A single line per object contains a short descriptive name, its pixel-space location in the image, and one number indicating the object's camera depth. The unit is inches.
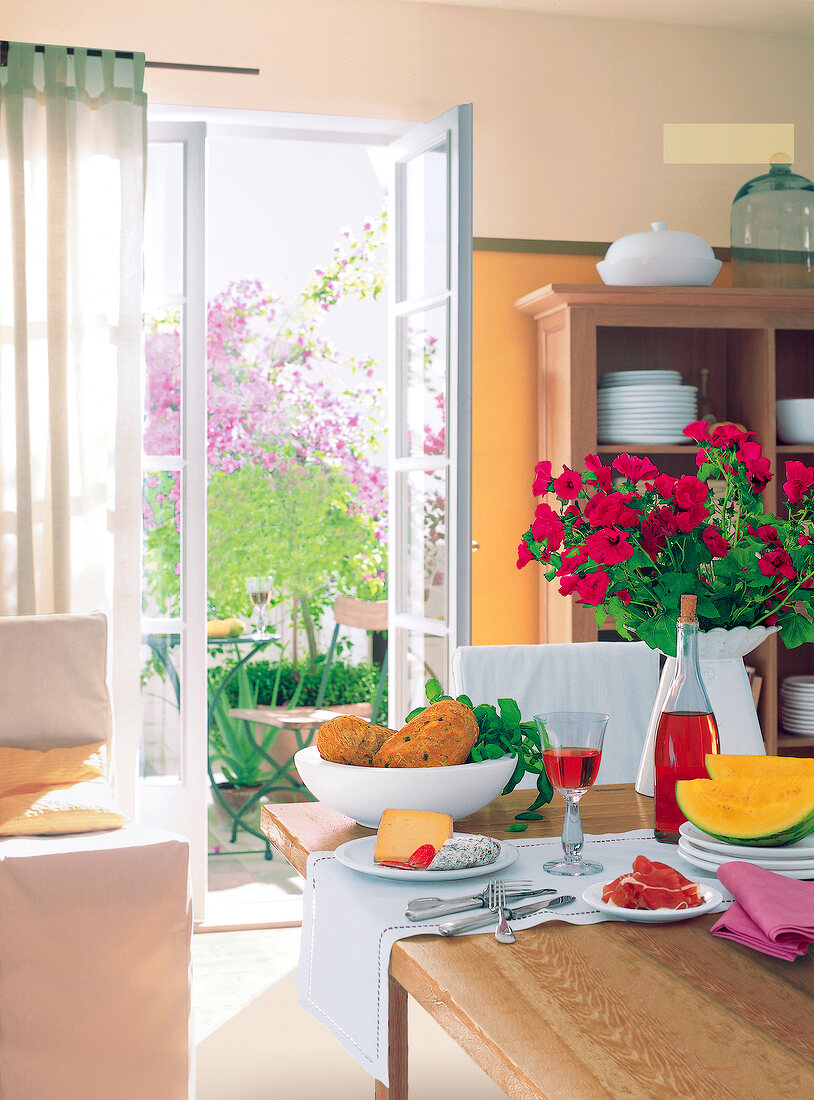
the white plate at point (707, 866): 46.6
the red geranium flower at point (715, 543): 57.6
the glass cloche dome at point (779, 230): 139.4
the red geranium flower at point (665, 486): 56.2
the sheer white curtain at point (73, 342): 121.7
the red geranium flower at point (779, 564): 55.7
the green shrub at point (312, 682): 225.3
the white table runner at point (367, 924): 41.3
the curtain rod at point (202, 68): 128.5
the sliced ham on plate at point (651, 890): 42.4
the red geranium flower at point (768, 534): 56.7
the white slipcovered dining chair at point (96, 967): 78.3
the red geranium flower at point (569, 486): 57.5
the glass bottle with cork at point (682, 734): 53.4
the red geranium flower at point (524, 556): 60.1
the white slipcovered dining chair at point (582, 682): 81.2
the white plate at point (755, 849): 47.0
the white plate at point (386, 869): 45.8
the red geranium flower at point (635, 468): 56.9
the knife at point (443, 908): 42.1
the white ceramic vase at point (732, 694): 59.8
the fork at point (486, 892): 42.7
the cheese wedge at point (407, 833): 46.9
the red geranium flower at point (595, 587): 56.9
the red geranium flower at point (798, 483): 56.4
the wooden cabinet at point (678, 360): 130.5
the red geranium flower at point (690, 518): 55.5
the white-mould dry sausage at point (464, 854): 46.4
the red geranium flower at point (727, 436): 58.6
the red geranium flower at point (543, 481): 58.8
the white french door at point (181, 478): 132.4
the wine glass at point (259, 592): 189.0
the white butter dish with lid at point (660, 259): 131.0
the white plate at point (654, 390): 131.2
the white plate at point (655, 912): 41.5
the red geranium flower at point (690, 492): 55.3
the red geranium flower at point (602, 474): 57.2
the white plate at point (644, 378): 132.0
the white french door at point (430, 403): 125.1
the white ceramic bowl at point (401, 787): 51.0
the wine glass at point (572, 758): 48.6
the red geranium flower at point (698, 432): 60.1
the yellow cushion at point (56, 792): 85.3
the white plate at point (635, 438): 132.2
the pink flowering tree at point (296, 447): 231.0
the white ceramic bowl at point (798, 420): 135.9
